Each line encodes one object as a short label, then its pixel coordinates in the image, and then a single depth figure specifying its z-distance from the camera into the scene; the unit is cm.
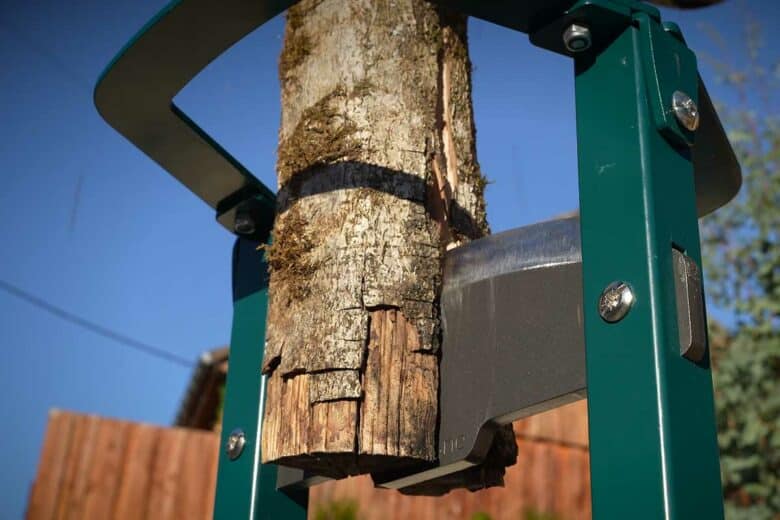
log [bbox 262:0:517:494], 46
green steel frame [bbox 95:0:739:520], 38
